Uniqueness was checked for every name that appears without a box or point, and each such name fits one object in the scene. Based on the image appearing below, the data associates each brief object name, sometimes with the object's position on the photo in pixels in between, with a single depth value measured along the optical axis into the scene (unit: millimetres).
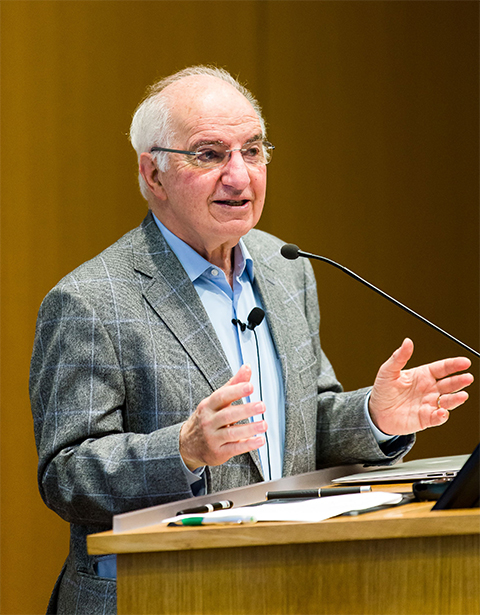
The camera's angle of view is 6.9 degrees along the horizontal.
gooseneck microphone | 6446
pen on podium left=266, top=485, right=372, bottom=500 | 6203
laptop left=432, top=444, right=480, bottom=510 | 5991
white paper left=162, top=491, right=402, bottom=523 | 6004
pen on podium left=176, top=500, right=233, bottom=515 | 6118
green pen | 6015
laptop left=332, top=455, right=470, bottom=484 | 6343
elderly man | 6378
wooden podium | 5958
